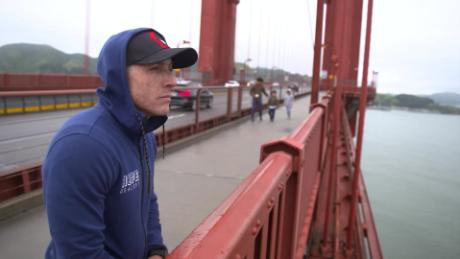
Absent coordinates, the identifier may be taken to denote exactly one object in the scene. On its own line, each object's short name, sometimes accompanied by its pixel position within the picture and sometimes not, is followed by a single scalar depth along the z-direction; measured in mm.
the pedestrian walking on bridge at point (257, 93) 13914
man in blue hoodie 1213
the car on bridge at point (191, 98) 9772
